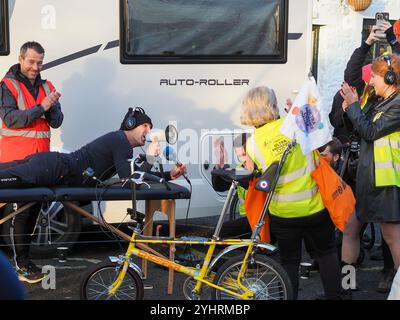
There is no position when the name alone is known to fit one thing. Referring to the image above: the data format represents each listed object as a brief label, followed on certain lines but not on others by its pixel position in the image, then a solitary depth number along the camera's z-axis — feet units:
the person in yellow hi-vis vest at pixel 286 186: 13.43
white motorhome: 19.71
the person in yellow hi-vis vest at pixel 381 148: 14.94
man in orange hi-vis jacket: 17.31
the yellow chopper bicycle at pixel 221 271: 13.10
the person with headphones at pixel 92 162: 15.98
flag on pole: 13.23
